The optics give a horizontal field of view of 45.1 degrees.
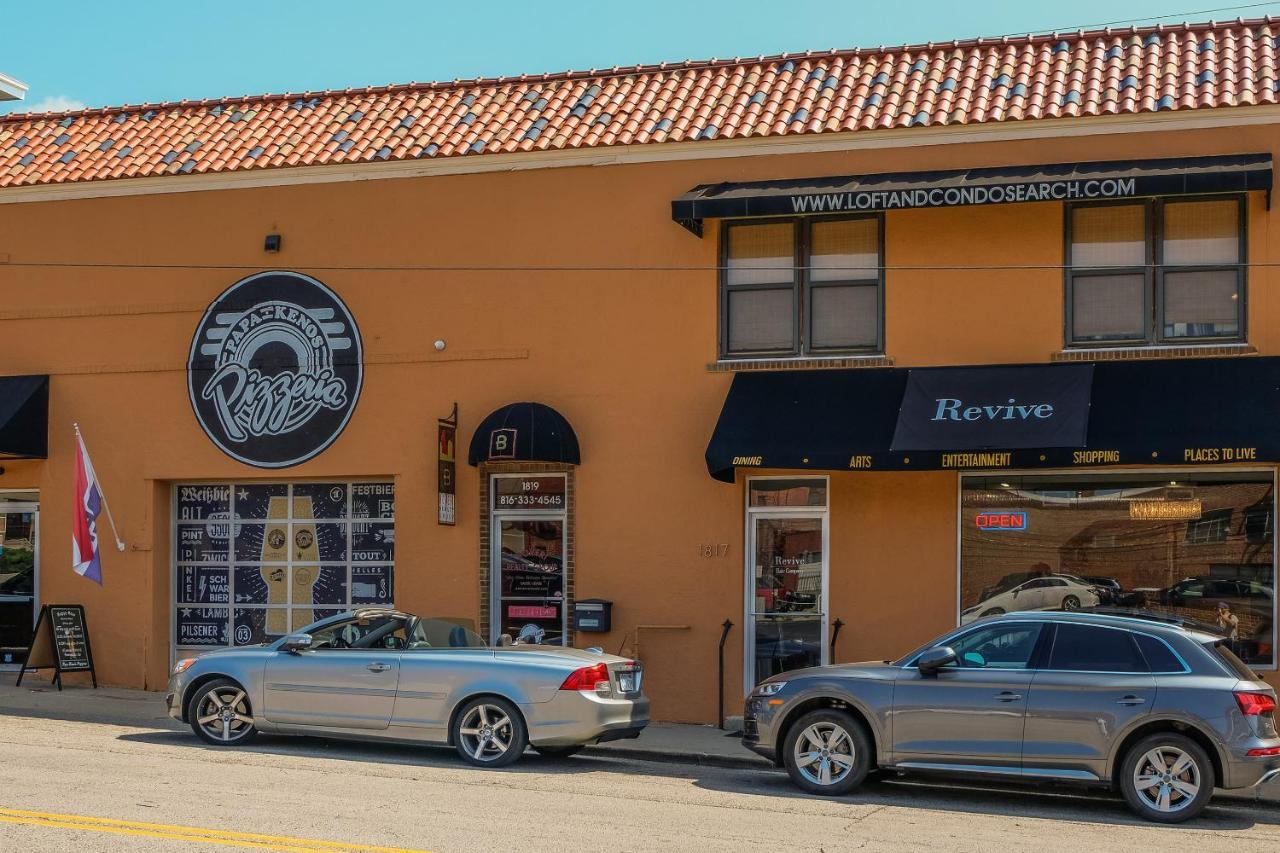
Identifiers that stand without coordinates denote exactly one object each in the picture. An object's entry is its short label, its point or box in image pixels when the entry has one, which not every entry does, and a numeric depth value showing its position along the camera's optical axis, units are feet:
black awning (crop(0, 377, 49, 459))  59.67
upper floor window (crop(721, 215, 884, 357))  53.88
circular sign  58.95
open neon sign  51.62
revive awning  47.42
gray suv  36.50
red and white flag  58.85
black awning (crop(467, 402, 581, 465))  54.75
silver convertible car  42.73
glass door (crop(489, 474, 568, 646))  57.11
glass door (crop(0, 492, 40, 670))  62.59
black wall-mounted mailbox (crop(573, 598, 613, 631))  54.49
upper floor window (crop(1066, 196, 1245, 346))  50.31
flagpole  60.34
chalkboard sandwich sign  58.23
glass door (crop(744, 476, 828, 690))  53.83
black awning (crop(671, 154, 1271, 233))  48.16
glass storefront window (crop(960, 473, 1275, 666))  49.24
